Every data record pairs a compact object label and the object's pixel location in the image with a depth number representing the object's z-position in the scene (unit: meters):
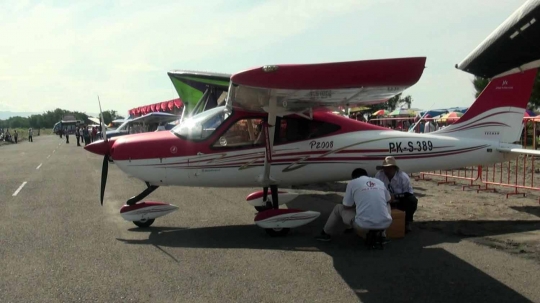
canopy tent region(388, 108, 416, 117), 31.82
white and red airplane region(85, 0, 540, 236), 7.45
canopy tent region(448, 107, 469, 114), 32.59
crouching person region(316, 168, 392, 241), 6.00
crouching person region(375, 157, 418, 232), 7.04
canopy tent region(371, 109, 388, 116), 33.78
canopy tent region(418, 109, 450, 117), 32.55
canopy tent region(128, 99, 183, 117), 34.10
